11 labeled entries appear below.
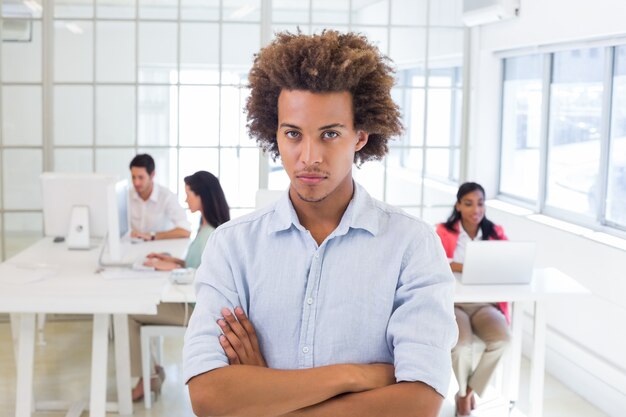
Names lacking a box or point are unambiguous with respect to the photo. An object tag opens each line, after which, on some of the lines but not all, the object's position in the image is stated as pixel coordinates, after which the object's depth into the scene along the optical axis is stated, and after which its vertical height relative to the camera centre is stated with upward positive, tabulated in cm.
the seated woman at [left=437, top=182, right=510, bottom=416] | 441 -95
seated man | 562 -58
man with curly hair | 154 -28
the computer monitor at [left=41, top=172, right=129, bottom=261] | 489 -50
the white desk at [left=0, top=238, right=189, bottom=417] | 372 -77
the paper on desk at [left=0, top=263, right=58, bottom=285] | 412 -75
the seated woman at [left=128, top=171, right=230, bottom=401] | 453 -56
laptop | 408 -62
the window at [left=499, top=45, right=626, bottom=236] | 485 -6
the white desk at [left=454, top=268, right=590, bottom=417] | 409 -80
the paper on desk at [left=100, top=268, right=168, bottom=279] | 429 -75
